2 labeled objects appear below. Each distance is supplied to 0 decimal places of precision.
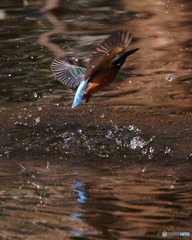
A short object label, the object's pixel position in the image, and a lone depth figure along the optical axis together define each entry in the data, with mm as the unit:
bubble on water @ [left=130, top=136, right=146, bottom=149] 8470
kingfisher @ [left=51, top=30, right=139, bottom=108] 6945
